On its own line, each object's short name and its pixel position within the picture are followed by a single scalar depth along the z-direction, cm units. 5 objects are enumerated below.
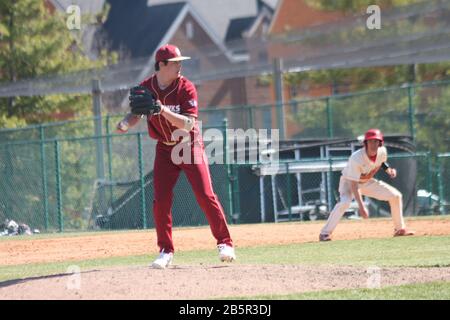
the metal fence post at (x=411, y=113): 2288
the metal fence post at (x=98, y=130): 2353
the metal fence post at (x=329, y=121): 2449
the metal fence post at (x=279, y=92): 2412
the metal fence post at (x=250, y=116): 2544
